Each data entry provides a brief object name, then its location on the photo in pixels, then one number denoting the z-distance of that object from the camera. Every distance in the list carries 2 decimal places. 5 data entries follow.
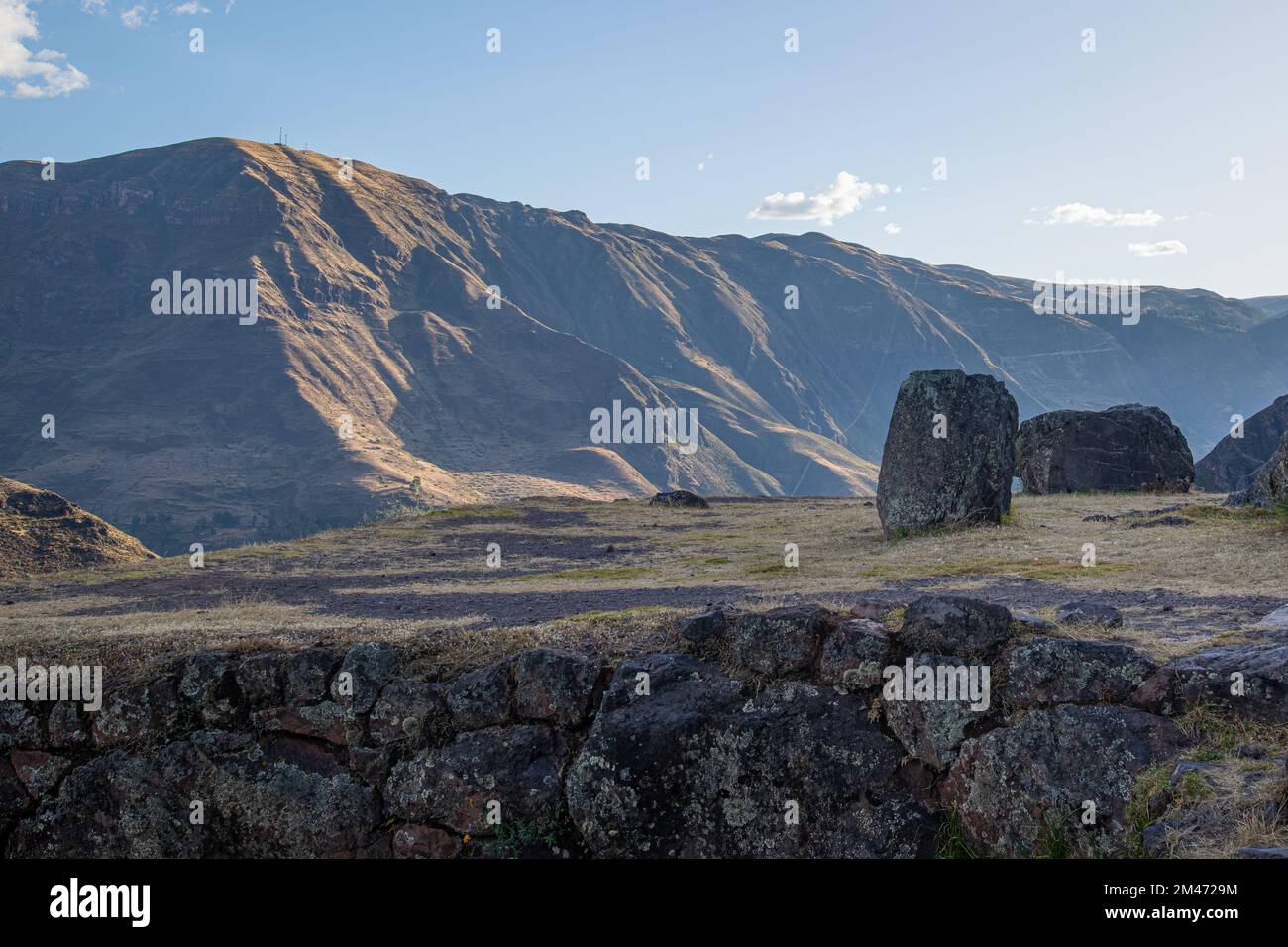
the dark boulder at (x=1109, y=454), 41.44
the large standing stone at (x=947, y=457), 29.19
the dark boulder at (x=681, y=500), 52.50
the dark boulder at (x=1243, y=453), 59.38
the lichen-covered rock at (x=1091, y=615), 12.20
